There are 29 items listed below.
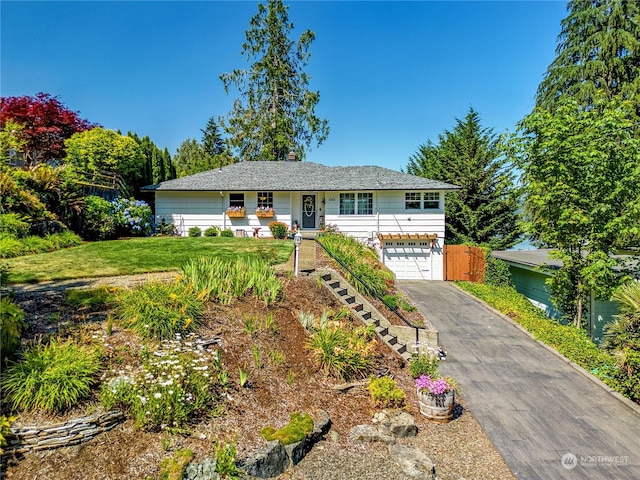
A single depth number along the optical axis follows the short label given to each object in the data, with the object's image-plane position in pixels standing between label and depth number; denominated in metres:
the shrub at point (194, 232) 19.28
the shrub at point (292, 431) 4.66
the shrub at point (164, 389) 4.31
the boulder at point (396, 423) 5.52
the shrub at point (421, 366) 7.34
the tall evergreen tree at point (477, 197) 23.03
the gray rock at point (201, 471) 3.81
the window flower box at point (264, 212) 19.66
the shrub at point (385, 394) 6.14
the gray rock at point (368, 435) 5.23
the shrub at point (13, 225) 11.25
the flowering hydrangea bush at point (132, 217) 16.45
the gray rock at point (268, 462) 4.16
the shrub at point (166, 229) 19.17
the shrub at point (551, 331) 8.83
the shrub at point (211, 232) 19.17
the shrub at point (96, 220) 14.73
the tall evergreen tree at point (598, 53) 18.58
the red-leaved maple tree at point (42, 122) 17.58
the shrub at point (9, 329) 4.26
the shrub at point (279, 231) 18.34
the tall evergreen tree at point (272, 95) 30.47
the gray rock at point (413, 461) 4.50
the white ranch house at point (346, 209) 19.42
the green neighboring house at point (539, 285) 12.89
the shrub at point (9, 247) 10.48
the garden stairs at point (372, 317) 8.80
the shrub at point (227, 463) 3.95
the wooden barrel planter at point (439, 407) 6.10
